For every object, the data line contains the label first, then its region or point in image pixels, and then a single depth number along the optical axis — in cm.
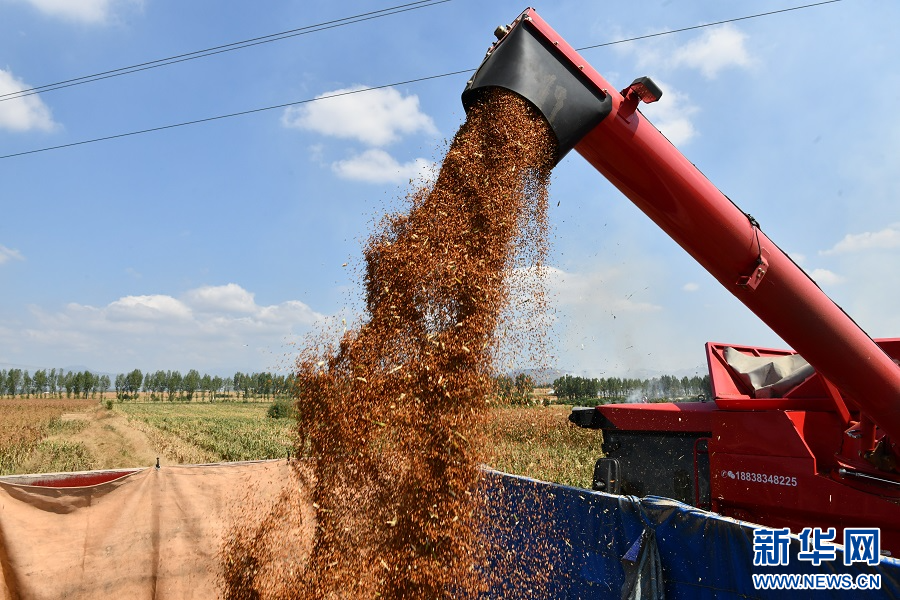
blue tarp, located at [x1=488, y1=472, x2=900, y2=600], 289
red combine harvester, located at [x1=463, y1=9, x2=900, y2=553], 312
